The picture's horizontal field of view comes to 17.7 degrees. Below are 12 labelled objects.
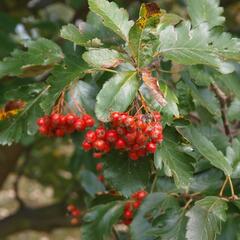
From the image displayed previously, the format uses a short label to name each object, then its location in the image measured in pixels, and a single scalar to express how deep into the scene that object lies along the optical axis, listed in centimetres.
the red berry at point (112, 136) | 68
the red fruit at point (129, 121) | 66
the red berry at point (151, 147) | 67
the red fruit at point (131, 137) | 67
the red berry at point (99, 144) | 68
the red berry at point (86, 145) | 70
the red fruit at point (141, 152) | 69
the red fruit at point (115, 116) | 66
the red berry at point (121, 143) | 68
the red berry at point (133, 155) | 70
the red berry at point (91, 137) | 69
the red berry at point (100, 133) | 69
